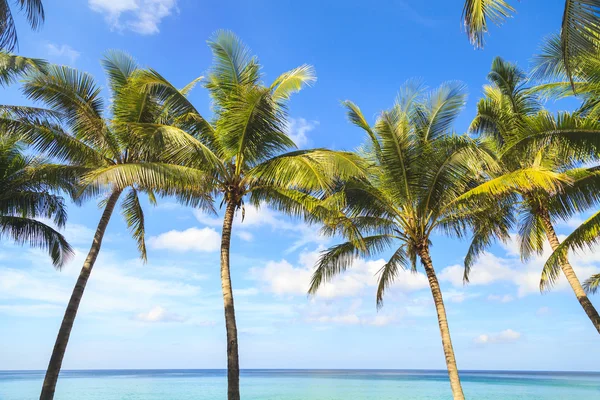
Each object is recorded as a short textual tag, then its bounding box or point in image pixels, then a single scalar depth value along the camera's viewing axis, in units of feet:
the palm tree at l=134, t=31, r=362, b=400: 31.81
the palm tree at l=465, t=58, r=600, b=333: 25.25
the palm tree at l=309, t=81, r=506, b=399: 36.86
